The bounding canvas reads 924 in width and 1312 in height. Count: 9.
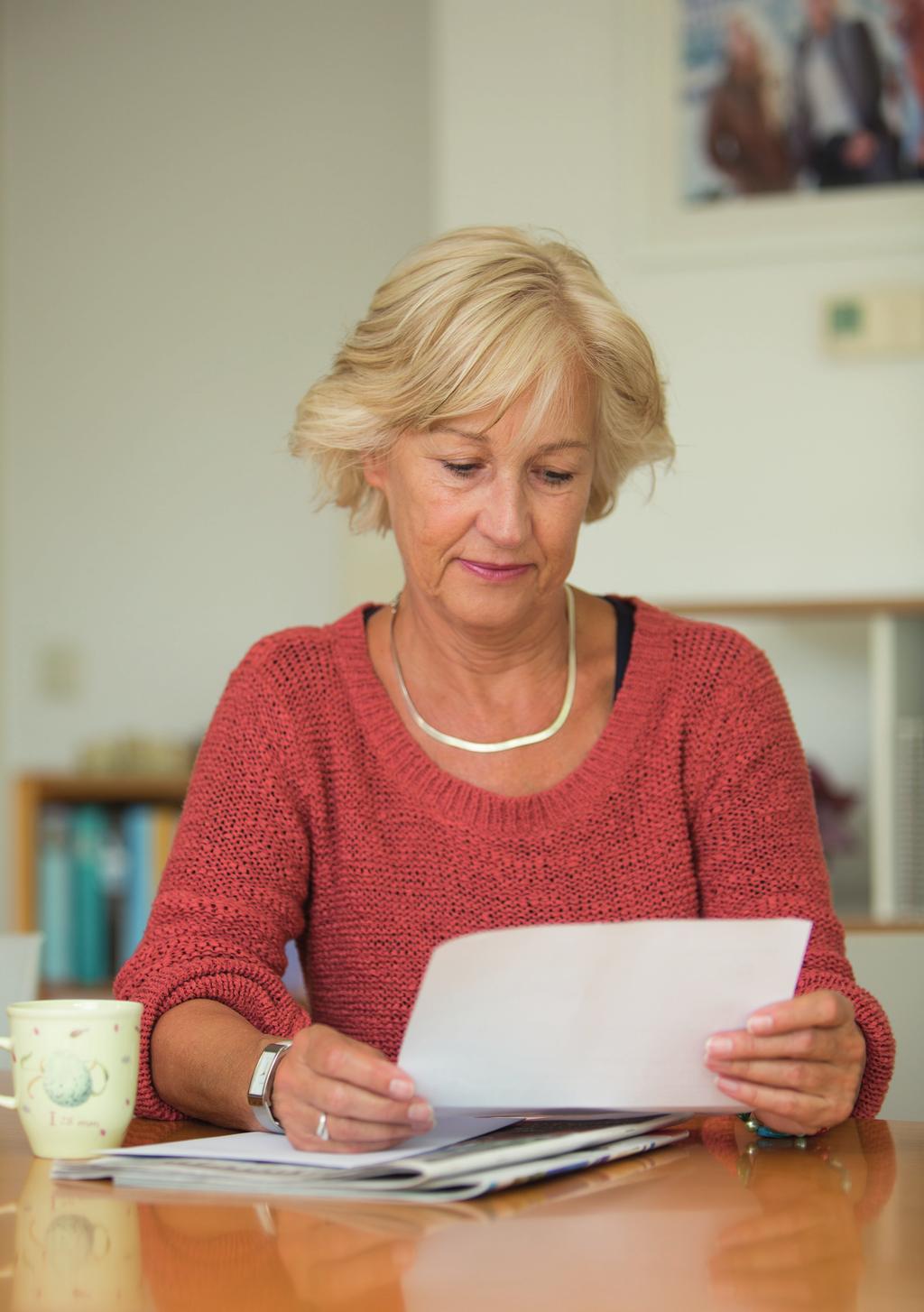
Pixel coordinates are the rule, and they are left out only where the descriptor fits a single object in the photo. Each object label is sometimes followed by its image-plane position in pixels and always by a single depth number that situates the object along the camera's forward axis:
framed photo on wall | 3.36
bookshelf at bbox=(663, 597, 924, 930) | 3.28
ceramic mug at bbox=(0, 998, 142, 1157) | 1.96
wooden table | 1.74
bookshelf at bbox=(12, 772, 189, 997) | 4.50
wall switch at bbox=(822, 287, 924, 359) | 3.30
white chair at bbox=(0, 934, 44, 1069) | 2.38
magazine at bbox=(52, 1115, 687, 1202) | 1.86
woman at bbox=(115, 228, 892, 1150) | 2.26
